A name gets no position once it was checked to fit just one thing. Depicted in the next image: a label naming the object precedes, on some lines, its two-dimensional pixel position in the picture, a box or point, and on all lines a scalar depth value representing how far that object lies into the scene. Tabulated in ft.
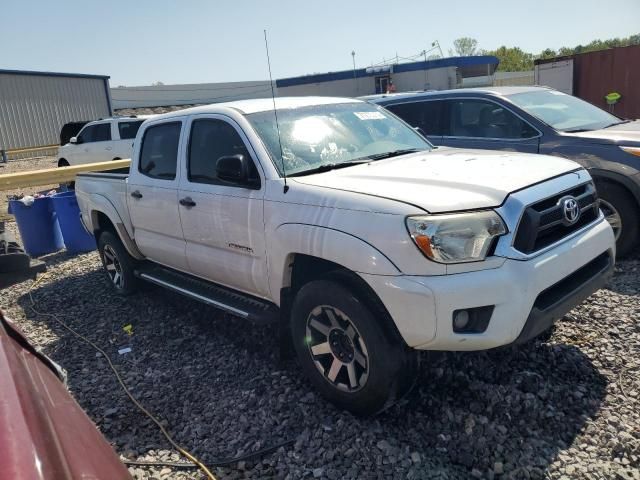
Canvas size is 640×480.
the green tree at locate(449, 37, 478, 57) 266.57
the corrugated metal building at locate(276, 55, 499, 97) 94.73
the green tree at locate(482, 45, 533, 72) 250.57
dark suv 17.49
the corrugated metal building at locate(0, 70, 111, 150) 95.04
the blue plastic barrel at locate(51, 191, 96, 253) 26.23
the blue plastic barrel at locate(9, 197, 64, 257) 26.37
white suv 49.11
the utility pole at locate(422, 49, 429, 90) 97.12
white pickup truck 8.93
